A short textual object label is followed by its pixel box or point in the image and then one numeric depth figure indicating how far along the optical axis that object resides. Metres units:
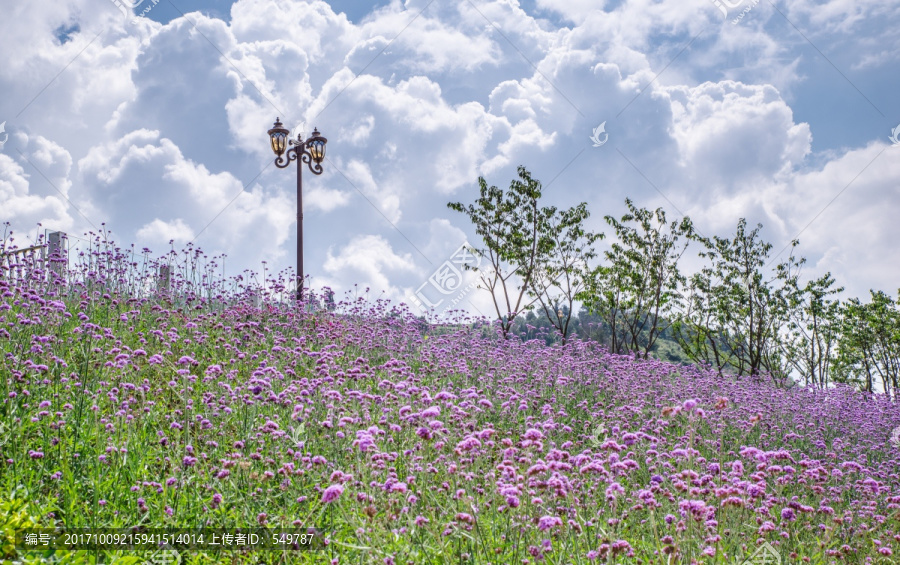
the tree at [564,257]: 25.45
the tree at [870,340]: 29.19
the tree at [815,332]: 27.67
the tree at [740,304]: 26.02
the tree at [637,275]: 25.05
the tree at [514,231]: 25.44
